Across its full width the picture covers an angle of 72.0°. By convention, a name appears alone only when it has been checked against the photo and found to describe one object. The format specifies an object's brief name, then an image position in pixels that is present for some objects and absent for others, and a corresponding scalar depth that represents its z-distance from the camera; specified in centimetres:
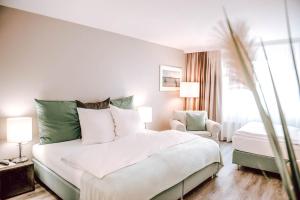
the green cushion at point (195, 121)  434
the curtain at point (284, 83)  421
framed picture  490
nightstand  231
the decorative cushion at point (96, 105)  314
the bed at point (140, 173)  174
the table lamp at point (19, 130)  241
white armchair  407
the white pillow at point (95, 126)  278
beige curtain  511
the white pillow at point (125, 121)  314
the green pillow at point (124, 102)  361
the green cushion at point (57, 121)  272
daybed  314
